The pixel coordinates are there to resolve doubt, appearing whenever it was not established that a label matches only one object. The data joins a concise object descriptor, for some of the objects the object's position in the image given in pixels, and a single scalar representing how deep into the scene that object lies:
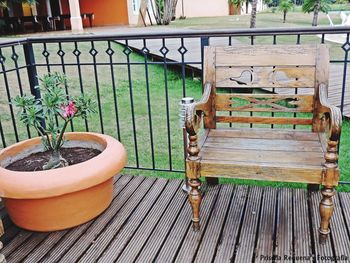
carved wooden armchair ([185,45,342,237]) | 1.80
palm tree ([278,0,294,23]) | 18.03
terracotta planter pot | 1.97
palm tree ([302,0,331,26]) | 14.41
